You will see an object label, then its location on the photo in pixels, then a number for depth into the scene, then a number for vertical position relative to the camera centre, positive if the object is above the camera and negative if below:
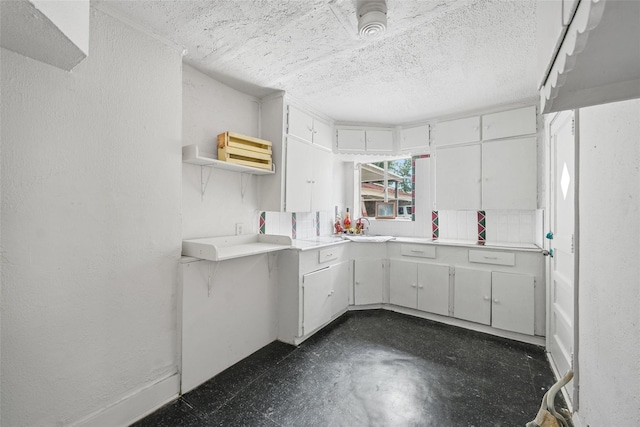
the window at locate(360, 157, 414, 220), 4.11 +0.42
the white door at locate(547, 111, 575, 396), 1.85 -0.24
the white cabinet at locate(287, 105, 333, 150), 2.91 +0.97
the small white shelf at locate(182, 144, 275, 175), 2.04 +0.40
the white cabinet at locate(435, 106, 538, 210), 2.91 +0.52
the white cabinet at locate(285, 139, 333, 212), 2.91 +0.41
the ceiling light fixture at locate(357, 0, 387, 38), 1.57 +1.15
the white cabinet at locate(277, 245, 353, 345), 2.69 -0.83
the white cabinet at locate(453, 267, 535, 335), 2.68 -0.89
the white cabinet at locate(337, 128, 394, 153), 3.69 +0.98
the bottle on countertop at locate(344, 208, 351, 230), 4.16 -0.15
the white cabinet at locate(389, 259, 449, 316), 3.14 -0.88
